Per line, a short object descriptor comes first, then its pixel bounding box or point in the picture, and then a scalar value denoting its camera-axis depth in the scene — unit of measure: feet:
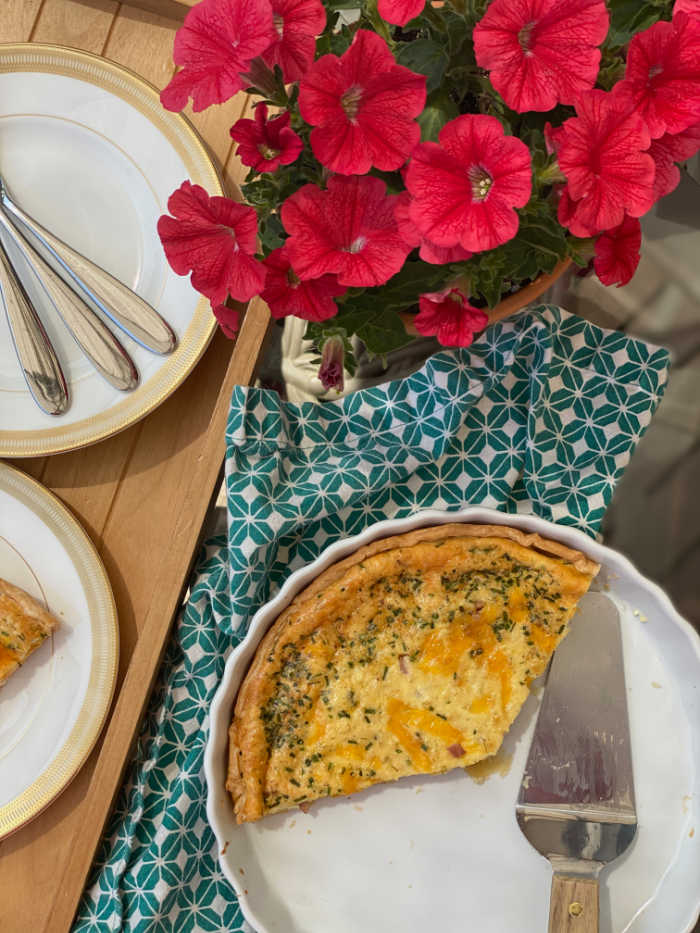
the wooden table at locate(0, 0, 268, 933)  3.44
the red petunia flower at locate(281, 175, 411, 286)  2.14
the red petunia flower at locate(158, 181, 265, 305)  2.23
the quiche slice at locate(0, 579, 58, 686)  3.51
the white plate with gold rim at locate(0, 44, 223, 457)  3.57
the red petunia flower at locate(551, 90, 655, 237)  1.95
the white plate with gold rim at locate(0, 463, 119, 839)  3.51
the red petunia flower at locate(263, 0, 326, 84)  2.05
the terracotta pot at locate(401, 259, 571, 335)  3.13
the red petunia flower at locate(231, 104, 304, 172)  2.22
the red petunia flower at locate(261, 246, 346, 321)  2.36
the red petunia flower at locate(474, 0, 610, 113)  1.89
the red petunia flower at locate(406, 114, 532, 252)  1.94
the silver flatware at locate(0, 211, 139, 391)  3.56
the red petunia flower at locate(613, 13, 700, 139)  1.96
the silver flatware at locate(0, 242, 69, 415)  3.59
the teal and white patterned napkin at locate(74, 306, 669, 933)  3.54
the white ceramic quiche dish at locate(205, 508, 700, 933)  3.46
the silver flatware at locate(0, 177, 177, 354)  3.55
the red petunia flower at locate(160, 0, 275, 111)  1.98
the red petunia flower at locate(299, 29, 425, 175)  1.98
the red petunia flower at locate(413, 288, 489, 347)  2.47
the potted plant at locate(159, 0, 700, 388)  1.94
